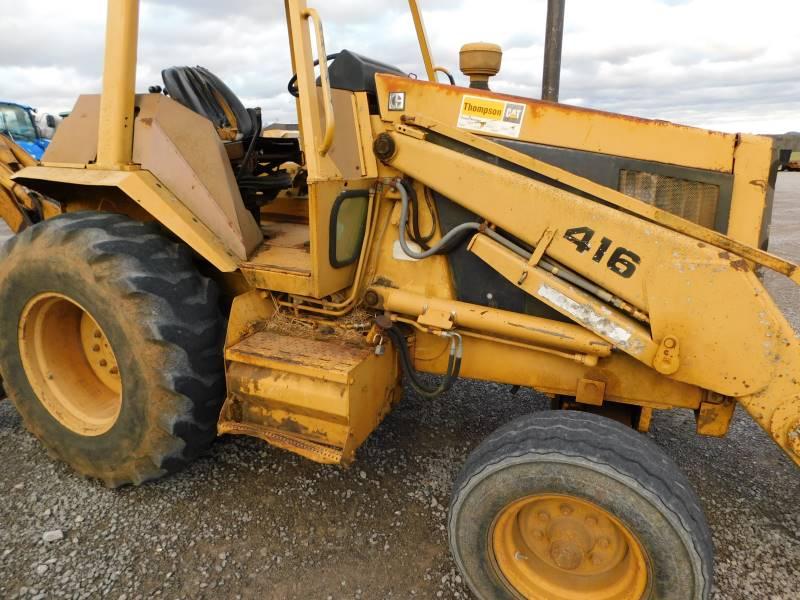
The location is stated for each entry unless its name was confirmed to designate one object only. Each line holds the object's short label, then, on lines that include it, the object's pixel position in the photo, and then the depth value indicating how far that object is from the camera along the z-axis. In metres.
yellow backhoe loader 1.98
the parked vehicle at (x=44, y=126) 15.04
